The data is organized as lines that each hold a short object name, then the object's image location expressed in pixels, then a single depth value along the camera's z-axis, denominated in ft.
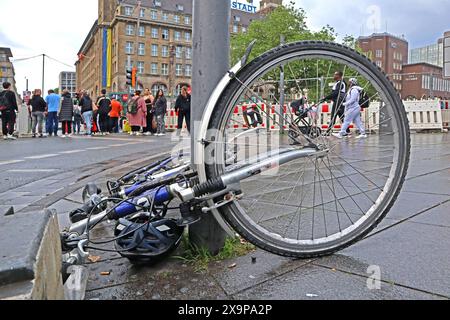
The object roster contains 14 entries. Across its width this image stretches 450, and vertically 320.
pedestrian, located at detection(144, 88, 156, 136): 57.41
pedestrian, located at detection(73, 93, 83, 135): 73.09
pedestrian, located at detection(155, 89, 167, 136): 56.49
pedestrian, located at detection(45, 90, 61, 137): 54.44
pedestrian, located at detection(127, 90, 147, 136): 56.03
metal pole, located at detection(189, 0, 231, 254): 7.59
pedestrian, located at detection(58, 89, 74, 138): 54.65
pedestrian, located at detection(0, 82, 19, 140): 46.16
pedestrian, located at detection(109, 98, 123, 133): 61.13
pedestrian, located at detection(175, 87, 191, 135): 46.24
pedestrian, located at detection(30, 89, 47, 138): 51.41
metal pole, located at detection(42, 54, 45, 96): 174.55
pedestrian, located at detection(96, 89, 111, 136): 59.52
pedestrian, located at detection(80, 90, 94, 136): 57.31
